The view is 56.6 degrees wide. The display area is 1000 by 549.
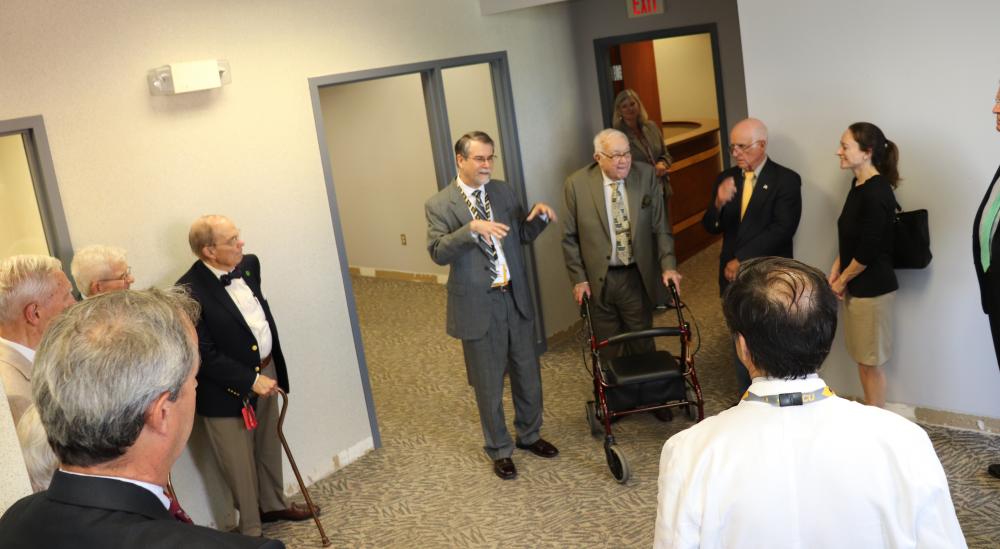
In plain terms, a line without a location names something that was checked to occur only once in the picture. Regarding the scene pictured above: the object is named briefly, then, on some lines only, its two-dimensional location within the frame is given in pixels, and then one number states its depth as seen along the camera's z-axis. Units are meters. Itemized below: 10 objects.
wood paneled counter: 8.97
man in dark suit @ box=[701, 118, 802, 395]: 4.91
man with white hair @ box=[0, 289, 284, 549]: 1.49
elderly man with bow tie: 4.25
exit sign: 6.88
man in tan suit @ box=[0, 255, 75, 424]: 3.20
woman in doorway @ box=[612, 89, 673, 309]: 6.96
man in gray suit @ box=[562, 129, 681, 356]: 5.28
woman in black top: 4.41
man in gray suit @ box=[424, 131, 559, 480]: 4.78
